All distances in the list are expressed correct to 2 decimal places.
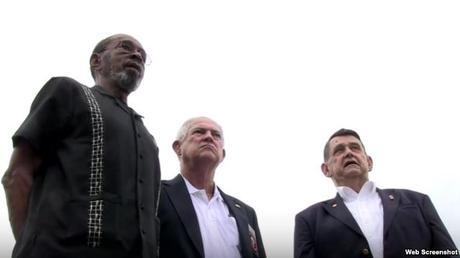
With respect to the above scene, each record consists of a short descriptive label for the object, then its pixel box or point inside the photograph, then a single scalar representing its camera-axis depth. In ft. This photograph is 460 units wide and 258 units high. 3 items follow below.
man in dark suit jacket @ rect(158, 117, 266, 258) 13.76
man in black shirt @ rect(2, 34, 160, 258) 8.34
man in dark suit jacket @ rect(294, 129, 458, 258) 13.67
